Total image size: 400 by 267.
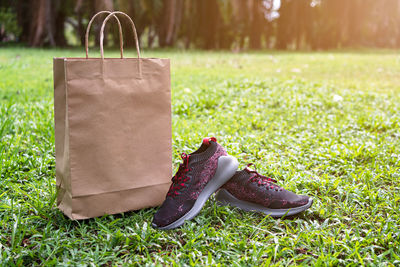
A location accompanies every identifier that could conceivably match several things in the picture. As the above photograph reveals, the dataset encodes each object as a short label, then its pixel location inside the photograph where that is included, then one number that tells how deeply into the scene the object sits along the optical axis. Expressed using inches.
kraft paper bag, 62.5
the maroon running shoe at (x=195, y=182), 67.5
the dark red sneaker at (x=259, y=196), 72.3
